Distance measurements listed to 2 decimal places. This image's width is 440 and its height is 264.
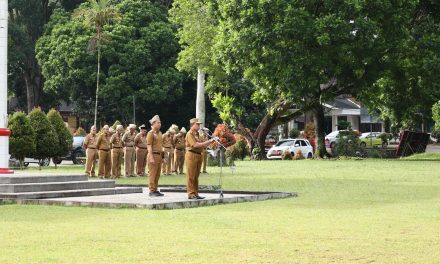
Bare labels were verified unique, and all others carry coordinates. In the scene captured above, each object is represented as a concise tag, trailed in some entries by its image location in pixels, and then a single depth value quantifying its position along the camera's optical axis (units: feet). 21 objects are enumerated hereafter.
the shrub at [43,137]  126.11
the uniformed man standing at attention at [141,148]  113.39
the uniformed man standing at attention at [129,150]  114.01
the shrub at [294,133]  245.84
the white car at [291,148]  185.88
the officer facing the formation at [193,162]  69.62
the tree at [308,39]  150.10
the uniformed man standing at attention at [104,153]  110.22
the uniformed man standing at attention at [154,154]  72.02
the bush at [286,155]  179.67
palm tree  182.36
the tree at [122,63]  216.54
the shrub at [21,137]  121.80
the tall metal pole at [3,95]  81.00
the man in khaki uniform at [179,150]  121.60
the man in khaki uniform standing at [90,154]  113.09
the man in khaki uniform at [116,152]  112.57
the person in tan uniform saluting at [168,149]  120.57
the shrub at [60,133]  130.31
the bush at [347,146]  177.17
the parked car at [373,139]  267.80
